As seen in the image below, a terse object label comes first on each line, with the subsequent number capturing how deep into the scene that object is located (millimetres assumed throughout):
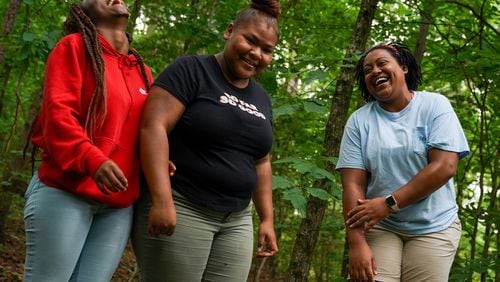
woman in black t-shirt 2205
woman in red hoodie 2051
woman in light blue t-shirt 2578
